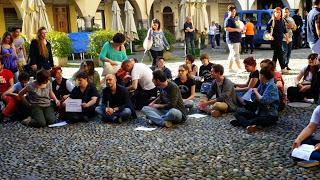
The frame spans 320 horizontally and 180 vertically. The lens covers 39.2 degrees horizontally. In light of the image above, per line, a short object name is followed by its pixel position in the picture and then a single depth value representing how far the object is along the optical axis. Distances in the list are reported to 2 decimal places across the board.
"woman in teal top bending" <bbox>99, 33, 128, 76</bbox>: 8.63
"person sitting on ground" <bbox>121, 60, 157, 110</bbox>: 7.93
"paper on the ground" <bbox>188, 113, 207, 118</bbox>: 7.20
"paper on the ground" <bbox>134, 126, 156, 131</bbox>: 6.54
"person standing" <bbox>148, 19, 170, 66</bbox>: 10.97
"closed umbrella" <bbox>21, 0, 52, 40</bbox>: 15.98
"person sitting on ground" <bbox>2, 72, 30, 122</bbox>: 7.75
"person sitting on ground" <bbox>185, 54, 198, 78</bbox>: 9.28
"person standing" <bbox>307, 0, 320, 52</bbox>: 7.47
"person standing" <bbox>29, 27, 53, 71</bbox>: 8.78
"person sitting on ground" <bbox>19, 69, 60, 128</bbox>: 7.19
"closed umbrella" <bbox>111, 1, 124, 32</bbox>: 19.83
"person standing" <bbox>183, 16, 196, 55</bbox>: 16.33
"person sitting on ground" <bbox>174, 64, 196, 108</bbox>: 7.94
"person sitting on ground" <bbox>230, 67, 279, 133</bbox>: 6.08
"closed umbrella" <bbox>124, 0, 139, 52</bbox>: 19.56
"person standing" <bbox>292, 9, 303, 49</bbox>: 18.67
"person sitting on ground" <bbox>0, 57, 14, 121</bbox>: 8.21
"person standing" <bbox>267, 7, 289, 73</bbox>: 10.52
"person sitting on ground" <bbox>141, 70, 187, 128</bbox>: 6.60
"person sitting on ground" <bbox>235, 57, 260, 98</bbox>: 7.26
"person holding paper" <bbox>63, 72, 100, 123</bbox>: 7.29
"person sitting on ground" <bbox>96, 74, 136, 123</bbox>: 7.02
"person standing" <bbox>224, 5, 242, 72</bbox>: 11.45
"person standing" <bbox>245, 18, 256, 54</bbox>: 18.44
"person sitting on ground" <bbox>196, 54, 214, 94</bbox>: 8.98
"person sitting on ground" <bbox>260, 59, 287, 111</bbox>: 6.77
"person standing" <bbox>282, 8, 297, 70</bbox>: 10.89
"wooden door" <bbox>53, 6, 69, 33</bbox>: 24.20
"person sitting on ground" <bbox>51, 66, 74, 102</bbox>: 7.99
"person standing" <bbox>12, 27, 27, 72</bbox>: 9.44
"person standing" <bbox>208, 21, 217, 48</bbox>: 22.58
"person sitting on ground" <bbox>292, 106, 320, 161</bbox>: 4.44
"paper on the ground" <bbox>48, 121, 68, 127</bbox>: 7.20
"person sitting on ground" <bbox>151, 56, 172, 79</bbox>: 8.90
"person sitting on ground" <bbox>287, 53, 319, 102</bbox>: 7.64
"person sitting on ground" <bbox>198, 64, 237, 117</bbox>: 7.08
